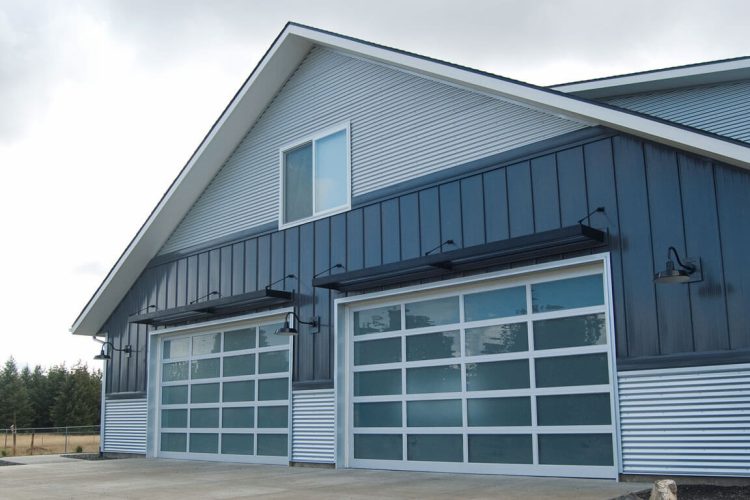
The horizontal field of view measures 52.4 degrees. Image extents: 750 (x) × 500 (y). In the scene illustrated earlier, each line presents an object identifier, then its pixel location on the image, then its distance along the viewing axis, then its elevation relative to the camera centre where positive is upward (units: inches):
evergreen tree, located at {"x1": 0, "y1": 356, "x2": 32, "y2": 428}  2215.8 -37.0
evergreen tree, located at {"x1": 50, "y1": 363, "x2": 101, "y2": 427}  2180.1 -31.9
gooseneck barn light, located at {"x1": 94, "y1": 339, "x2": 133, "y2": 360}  641.0 +34.1
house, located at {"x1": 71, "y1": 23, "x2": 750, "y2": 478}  317.1 +58.9
